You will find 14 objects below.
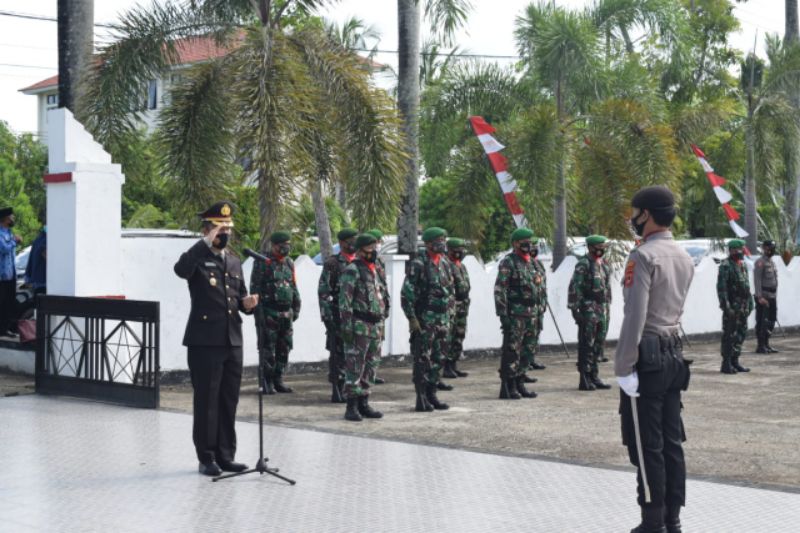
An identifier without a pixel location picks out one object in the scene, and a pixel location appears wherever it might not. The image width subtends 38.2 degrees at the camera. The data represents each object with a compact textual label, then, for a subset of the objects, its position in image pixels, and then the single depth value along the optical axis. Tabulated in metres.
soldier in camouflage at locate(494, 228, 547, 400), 13.20
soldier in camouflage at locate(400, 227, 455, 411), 12.12
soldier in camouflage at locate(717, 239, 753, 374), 16.53
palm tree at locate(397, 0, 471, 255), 17.67
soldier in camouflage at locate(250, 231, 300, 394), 13.55
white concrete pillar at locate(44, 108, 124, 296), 13.05
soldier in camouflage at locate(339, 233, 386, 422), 11.32
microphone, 7.97
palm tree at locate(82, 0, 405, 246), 13.98
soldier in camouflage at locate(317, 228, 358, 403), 13.01
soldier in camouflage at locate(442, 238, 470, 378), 15.68
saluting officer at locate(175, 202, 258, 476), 8.35
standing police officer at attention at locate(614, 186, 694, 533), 6.15
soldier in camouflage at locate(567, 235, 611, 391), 14.26
